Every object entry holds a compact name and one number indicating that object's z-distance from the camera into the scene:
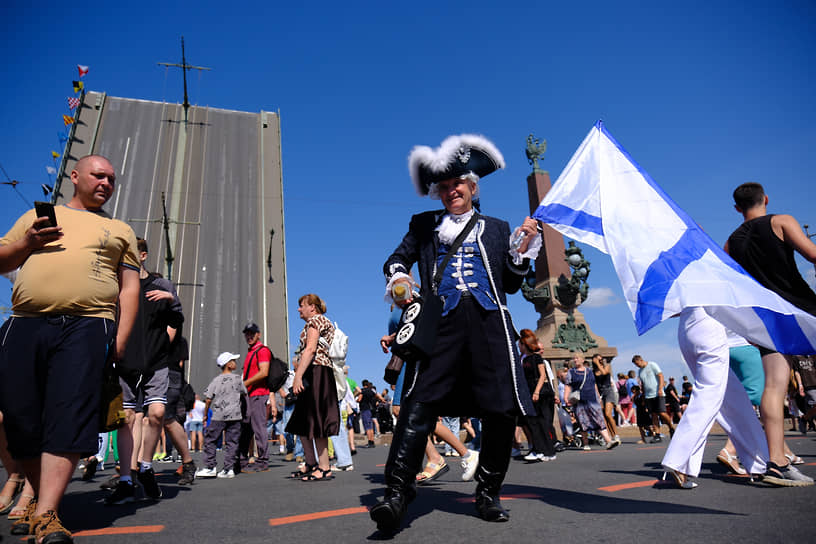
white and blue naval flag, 2.72
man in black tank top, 3.16
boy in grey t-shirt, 5.73
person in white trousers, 3.16
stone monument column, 15.23
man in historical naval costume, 2.39
